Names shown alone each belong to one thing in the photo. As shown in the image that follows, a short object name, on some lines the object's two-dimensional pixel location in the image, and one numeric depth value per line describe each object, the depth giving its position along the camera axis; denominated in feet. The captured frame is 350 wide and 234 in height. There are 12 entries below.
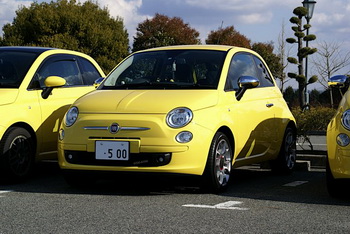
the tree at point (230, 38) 215.10
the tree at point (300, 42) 116.06
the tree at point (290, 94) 156.25
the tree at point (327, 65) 129.08
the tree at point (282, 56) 134.21
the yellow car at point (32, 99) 25.98
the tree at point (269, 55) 178.52
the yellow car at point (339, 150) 21.20
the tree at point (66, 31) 145.69
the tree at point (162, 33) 192.95
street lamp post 86.74
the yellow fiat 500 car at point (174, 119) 22.49
